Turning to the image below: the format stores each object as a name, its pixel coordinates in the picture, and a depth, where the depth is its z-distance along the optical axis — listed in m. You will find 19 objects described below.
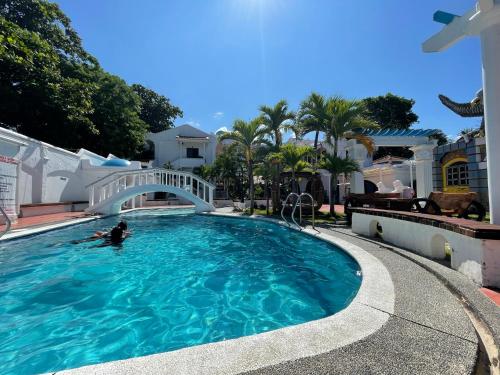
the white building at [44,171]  11.91
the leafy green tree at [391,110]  43.16
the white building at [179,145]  36.41
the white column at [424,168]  13.72
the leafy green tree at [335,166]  13.95
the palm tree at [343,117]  14.57
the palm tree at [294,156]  14.86
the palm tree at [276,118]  18.45
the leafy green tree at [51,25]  22.56
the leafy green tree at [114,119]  28.33
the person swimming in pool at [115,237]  8.95
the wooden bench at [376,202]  9.60
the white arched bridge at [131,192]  18.09
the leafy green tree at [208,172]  28.26
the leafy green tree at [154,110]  45.31
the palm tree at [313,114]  15.66
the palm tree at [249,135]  18.38
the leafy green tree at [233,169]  26.88
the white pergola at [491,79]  4.84
